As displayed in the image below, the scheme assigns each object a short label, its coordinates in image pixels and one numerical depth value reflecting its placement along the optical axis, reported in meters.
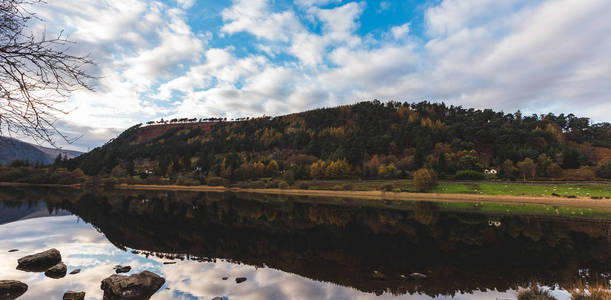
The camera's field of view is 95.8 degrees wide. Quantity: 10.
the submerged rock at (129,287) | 11.39
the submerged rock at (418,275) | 14.51
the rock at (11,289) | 11.12
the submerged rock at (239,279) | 13.74
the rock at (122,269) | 14.85
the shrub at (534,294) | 10.81
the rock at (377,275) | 14.41
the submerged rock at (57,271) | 13.59
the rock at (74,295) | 11.04
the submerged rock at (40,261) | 14.53
